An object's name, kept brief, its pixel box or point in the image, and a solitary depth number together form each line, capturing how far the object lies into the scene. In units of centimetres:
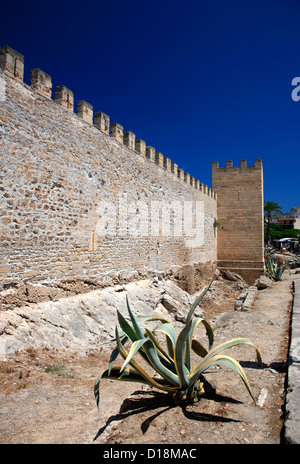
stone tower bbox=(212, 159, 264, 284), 1709
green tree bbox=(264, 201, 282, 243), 3278
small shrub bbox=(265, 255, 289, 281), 1340
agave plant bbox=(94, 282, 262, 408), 264
